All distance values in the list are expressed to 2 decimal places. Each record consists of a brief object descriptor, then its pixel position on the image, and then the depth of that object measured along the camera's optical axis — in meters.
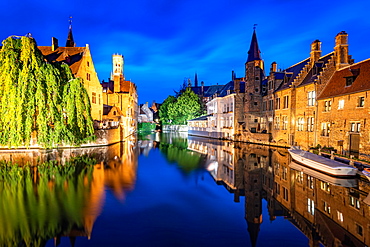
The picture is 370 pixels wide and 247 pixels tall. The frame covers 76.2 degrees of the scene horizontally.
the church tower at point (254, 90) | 38.62
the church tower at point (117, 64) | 82.50
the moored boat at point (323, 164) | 14.80
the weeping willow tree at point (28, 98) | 18.78
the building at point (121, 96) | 53.41
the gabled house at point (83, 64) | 34.62
